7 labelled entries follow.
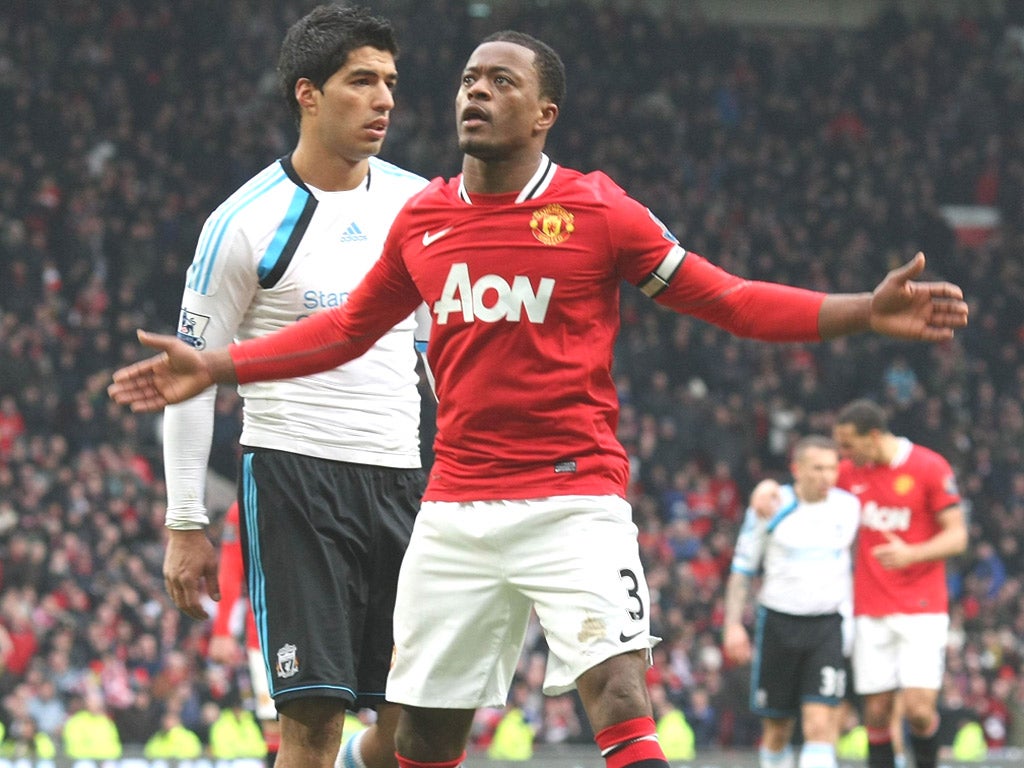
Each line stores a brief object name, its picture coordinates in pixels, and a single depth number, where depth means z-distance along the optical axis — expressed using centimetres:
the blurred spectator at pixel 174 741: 2650
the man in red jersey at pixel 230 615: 1622
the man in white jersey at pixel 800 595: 2072
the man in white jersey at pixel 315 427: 952
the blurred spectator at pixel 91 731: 2614
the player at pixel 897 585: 1991
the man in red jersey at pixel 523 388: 810
